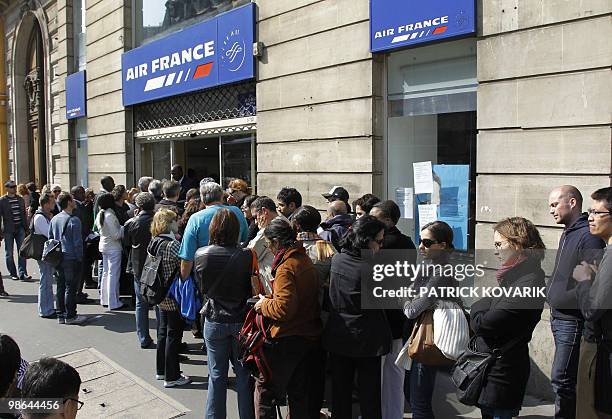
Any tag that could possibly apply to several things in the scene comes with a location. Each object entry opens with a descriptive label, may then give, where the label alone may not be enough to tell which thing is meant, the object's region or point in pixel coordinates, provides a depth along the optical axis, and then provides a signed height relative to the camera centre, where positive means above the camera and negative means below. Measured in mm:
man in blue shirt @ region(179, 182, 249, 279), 4957 -502
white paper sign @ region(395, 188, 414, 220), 6746 -251
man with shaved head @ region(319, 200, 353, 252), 4973 -392
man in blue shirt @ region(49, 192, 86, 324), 7098 -950
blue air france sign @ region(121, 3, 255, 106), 8852 +2415
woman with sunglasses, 3672 -804
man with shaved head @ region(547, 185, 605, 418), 3777 -822
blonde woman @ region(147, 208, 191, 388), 5047 -1245
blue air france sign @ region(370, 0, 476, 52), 5672 +1837
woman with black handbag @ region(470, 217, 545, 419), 3219 -867
